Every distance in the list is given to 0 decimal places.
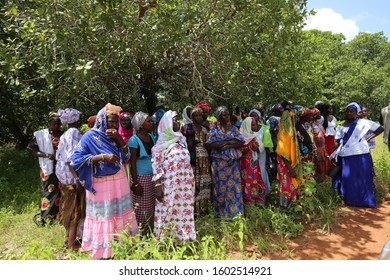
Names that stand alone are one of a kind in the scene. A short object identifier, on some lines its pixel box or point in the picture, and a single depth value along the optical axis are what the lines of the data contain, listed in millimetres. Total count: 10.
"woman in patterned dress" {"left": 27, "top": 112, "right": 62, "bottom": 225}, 4121
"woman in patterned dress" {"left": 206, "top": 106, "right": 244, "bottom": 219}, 4133
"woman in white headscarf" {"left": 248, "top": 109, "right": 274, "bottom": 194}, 5031
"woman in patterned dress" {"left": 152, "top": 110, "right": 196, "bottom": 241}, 3359
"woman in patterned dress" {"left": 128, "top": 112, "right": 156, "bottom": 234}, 3527
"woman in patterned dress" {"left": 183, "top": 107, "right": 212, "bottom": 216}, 4137
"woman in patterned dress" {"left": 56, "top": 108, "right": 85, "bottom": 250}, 3580
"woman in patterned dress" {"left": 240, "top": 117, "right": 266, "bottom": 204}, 4676
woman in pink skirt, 3092
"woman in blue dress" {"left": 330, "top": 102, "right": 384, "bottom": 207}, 4832
